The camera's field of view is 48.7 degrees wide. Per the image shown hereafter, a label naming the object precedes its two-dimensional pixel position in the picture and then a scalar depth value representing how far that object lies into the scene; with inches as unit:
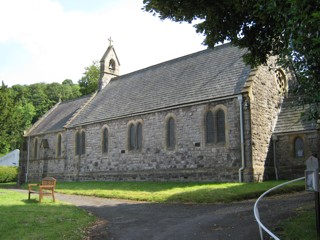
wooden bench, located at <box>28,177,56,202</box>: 627.8
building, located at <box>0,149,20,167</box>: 2546.8
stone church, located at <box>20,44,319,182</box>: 834.8
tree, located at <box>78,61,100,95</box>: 2375.7
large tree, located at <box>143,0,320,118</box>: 274.1
